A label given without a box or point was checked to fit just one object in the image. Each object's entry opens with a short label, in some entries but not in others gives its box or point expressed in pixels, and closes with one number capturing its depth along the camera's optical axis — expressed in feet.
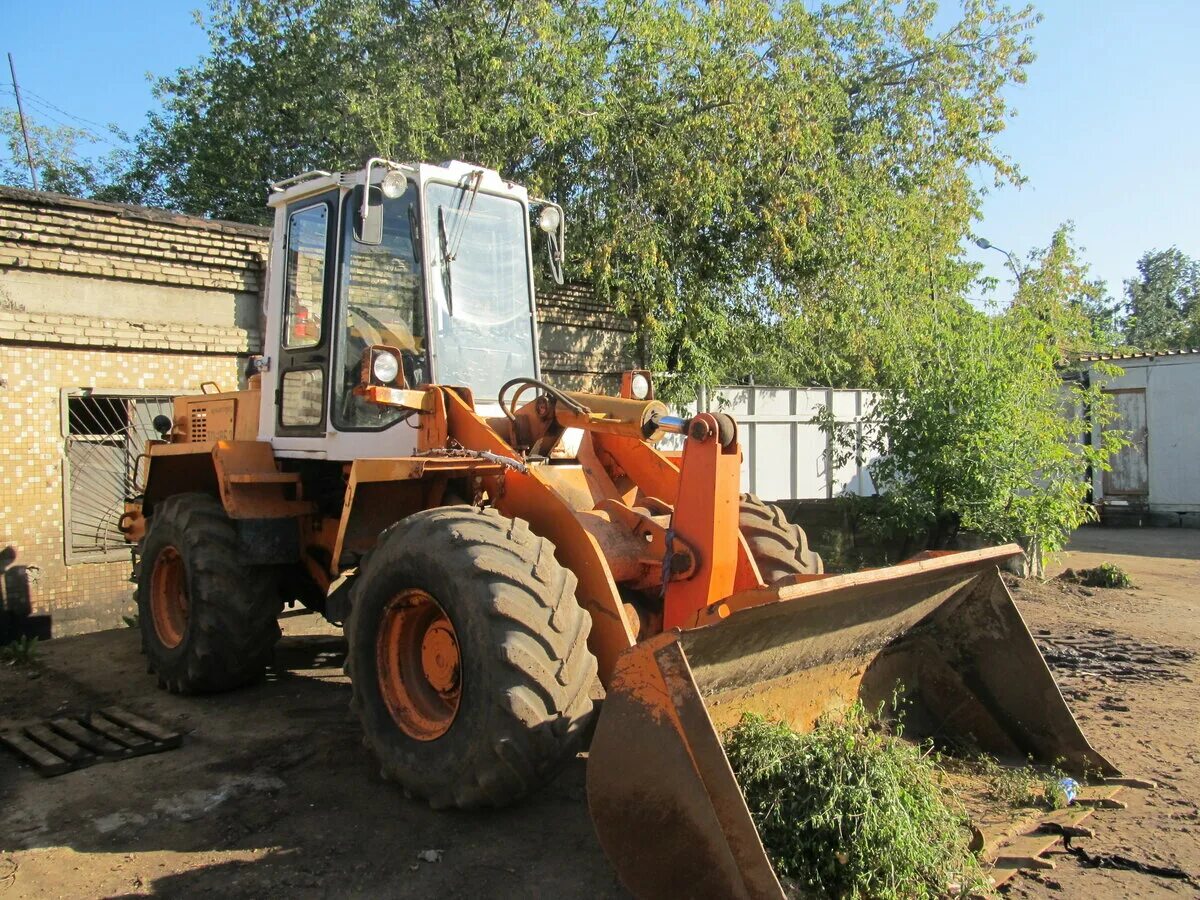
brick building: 26.08
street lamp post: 54.67
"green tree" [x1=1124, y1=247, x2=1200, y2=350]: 132.36
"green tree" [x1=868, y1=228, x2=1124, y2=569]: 31.63
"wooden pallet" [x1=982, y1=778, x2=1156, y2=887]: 11.57
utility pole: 93.91
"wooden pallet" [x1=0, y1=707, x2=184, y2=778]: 16.43
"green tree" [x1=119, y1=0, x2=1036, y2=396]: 34.14
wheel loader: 10.75
